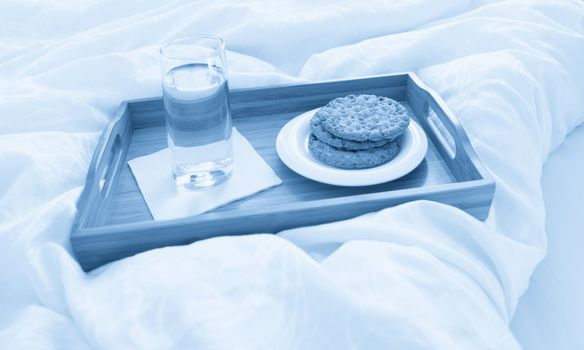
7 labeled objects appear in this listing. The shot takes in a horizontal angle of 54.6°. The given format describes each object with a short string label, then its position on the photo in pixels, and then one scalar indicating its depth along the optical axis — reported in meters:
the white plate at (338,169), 0.77
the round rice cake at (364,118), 0.79
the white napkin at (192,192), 0.77
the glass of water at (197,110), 0.77
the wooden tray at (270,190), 0.69
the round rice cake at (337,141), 0.80
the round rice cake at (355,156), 0.79
